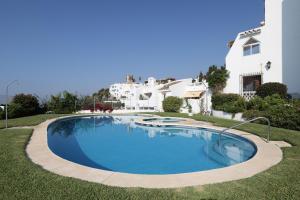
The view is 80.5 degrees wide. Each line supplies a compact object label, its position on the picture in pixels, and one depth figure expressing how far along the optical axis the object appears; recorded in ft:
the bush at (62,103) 99.81
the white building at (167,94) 95.25
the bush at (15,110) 75.13
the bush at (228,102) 67.08
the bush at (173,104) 102.13
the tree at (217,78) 83.41
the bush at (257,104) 60.47
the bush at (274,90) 64.18
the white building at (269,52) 67.47
